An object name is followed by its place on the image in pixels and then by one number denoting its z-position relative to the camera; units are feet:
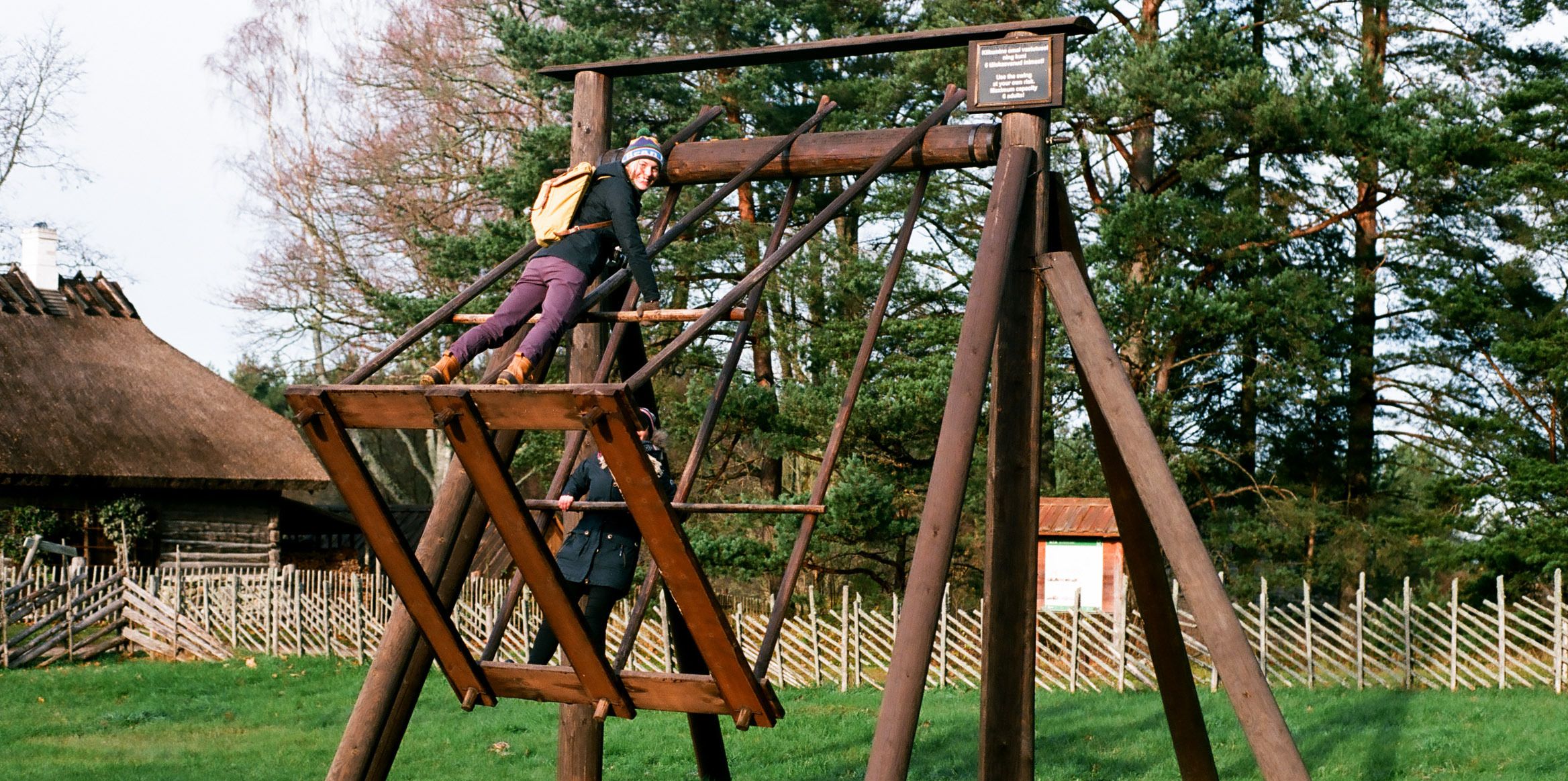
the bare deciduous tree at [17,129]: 103.35
